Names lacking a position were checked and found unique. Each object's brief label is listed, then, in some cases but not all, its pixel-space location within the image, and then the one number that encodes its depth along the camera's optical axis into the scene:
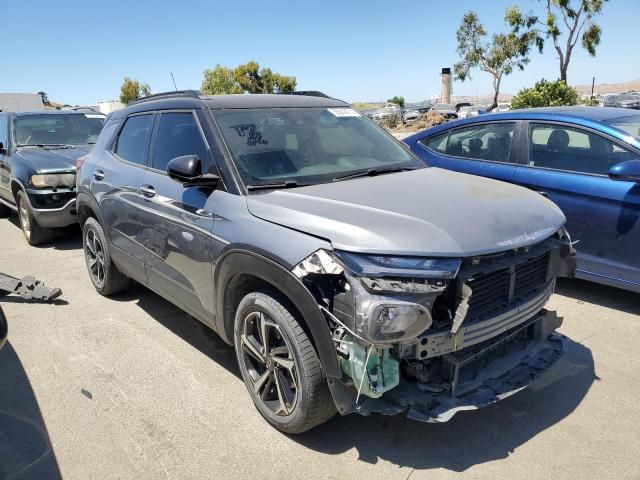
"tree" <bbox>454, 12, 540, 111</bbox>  32.53
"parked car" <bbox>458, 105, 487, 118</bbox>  32.50
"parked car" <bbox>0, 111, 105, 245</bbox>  6.80
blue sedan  4.03
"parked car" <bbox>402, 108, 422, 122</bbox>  35.23
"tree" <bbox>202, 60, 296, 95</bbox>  56.69
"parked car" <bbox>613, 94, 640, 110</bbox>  23.72
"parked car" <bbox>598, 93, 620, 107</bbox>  33.58
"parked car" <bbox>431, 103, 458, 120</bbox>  31.36
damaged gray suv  2.28
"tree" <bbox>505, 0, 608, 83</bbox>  27.23
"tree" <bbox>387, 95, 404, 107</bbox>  56.88
